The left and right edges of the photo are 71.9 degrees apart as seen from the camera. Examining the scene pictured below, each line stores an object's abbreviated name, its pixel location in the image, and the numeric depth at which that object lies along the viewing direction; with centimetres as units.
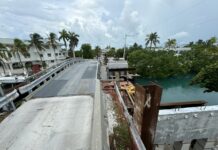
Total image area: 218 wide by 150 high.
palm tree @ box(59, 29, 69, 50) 4354
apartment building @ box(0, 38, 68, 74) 3741
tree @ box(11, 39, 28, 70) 3325
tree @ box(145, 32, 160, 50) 6056
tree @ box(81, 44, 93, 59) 5903
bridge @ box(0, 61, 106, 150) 351
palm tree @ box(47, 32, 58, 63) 4059
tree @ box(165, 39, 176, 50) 5961
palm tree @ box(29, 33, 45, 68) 3653
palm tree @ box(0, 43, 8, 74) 2651
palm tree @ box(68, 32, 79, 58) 4628
